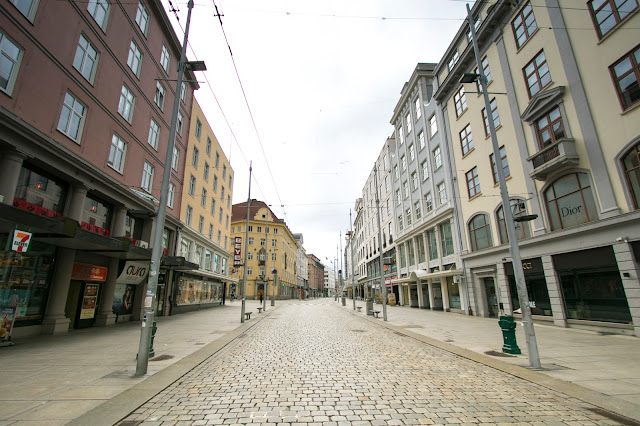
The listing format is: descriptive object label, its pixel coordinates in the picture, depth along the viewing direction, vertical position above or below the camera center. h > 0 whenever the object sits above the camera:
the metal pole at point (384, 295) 19.19 -0.26
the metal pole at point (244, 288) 18.14 +0.40
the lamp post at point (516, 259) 7.15 +0.76
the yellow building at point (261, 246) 62.25 +10.07
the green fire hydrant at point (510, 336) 8.62 -1.30
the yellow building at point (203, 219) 25.16 +7.19
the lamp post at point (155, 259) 6.58 +0.85
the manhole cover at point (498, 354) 8.45 -1.80
